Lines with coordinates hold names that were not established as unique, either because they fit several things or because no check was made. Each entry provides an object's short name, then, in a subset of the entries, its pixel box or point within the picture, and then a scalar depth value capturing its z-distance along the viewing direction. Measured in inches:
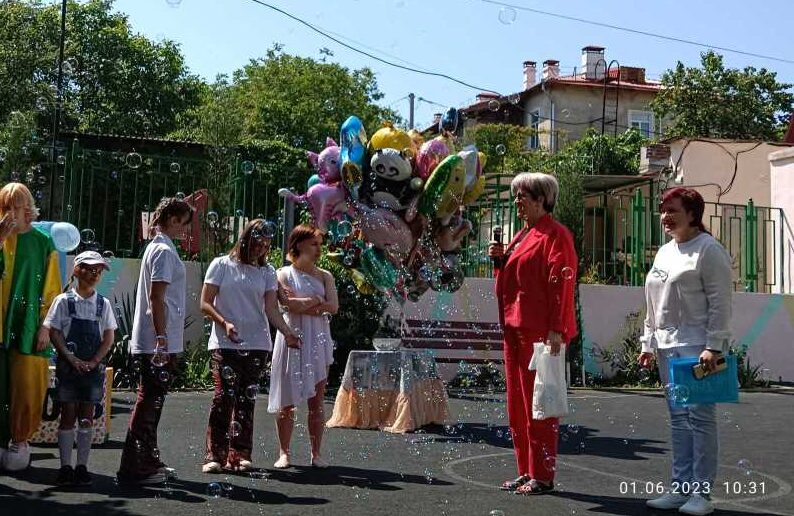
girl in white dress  258.7
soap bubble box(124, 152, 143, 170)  433.4
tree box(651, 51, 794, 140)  1465.3
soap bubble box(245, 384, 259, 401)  243.4
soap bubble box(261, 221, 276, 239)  245.6
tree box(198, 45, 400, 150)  1786.4
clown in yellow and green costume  233.6
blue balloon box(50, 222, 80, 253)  281.6
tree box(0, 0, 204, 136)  1606.8
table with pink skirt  327.9
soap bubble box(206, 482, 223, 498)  213.8
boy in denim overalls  221.3
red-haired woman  203.7
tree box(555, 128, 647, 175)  1336.1
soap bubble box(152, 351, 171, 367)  224.1
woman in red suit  218.1
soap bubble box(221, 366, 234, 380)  241.4
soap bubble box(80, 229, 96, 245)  461.8
